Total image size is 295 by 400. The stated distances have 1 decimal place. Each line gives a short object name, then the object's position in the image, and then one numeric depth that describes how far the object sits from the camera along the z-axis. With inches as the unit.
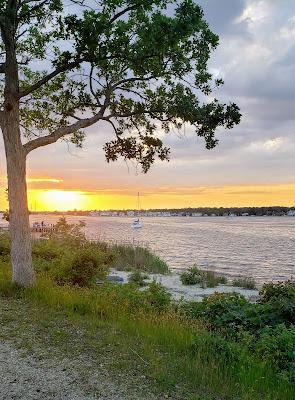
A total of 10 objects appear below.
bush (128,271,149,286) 824.4
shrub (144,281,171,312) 450.6
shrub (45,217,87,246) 808.3
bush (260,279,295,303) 455.4
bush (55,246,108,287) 549.6
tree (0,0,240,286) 412.2
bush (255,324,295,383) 289.0
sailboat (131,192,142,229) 4609.5
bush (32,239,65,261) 770.0
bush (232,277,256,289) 900.6
